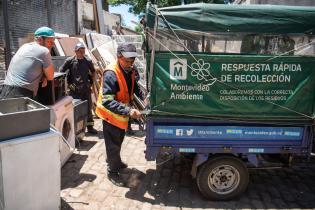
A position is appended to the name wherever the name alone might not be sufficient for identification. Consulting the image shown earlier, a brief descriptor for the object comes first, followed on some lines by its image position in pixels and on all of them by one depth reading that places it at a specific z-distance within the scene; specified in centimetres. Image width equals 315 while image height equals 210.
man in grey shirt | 447
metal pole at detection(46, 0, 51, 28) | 1195
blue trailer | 389
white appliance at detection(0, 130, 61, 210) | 313
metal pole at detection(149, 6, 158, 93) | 394
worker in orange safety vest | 424
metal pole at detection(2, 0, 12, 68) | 884
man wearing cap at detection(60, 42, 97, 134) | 692
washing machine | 486
